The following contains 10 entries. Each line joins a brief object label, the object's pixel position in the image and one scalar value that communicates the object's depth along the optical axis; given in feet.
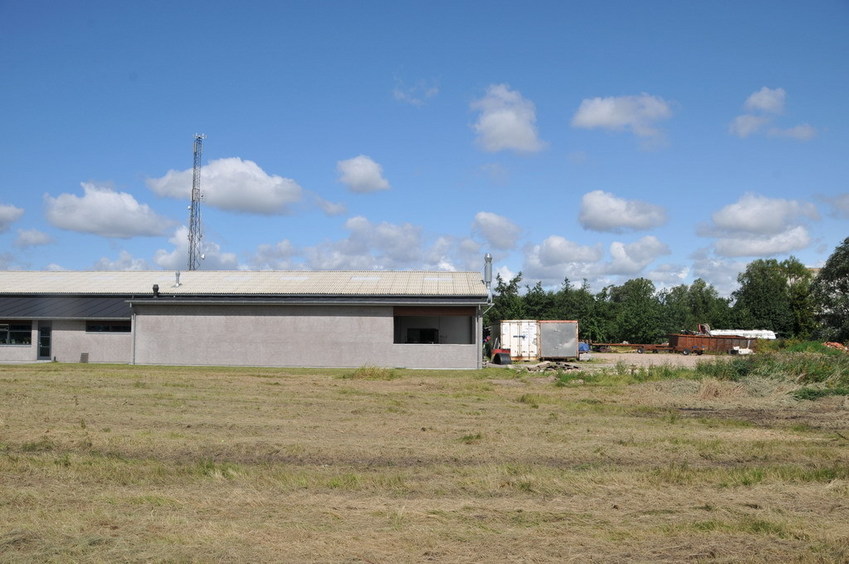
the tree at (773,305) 297.94
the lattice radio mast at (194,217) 180.75
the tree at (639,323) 252.42
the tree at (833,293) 222.28
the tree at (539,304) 241.96
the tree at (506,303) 230.79
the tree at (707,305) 311.74
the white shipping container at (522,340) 153.38
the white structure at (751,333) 245.65
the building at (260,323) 127.03
